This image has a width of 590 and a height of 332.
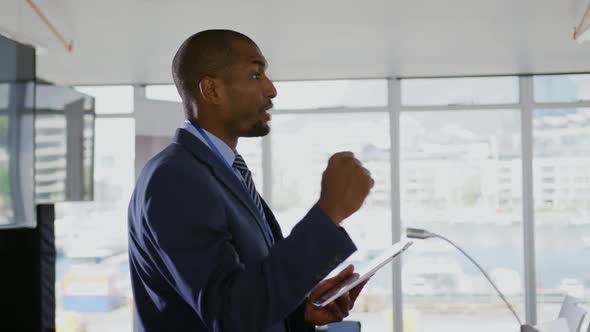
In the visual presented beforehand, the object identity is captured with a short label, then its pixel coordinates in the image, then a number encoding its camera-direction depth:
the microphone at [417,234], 4.42
